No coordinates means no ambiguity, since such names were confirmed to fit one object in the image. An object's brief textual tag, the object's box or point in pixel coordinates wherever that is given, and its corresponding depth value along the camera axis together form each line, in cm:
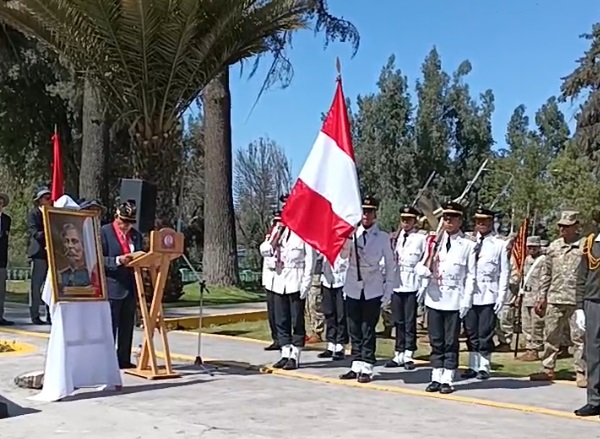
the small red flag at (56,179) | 1393
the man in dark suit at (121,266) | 1067
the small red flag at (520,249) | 1473
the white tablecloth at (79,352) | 925
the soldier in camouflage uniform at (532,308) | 1209
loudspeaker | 1084
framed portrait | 954
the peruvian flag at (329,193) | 1030
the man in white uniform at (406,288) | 1173
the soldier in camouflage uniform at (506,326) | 1405
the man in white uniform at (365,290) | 1037
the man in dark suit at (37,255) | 1486
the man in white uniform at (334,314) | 1212
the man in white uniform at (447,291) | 987
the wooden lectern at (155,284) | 1045
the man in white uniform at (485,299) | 1080
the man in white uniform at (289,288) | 1149
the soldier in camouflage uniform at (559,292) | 1090
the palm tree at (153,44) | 1331
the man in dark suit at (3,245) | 1506
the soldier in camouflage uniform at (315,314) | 1426
